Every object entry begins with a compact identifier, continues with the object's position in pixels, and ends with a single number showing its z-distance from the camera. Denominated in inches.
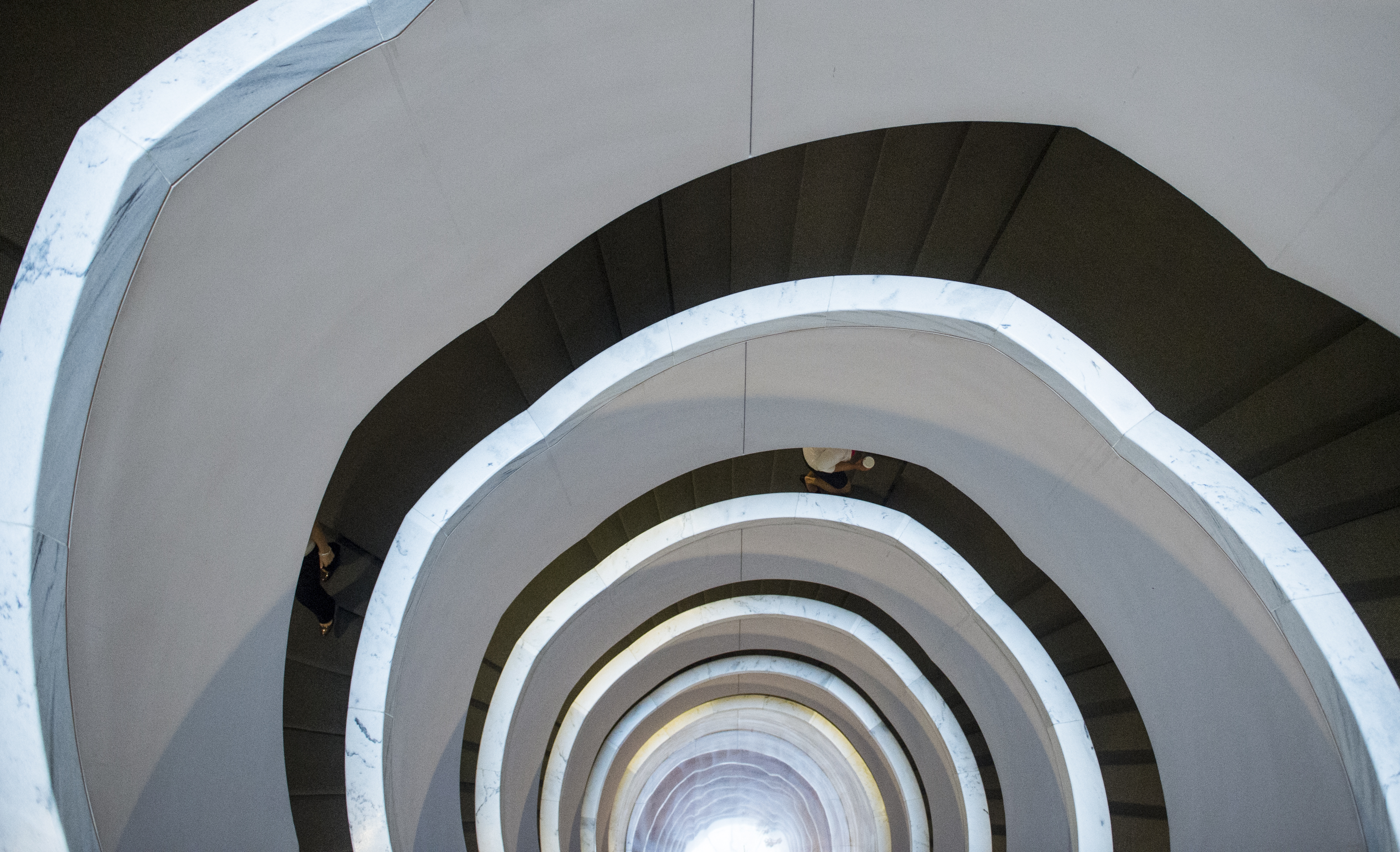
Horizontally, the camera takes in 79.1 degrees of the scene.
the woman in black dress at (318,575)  257.6
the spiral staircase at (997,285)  189.0
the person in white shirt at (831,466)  356.2
